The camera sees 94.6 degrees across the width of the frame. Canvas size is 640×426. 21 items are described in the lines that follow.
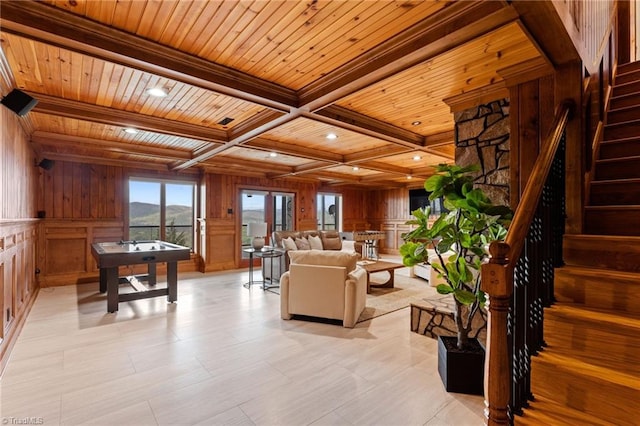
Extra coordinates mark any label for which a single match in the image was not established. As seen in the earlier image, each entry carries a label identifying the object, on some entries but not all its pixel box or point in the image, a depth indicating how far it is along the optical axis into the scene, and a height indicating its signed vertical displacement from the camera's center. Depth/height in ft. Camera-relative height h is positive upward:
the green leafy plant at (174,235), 23.95 -2.01
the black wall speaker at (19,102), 8.55 +3.21
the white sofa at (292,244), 20.08 -2.46
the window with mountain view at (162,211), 22.41 +0.01
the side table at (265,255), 18.60 -2.77
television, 32.70 +1.28
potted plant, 7.11 -0.71
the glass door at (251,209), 26.53 +0.23
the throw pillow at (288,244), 20.34 -2.25
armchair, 11.82 -3.11
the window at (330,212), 35.65 -0.04
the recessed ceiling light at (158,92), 9.70 +4.01
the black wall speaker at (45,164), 16.92 +2.70
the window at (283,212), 29.35 -0.05
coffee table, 17.40 -3.34
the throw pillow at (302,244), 21.30 -2.38
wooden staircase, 4.75 -1.98
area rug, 13.93 -4.68
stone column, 9.18 +2.23
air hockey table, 12.80 -2.23
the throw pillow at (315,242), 22.48 -2.35
